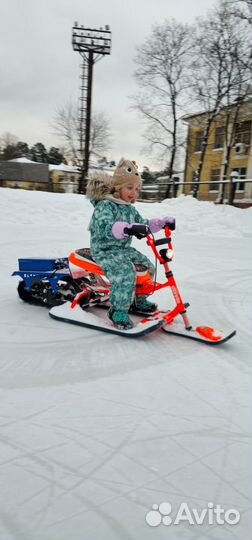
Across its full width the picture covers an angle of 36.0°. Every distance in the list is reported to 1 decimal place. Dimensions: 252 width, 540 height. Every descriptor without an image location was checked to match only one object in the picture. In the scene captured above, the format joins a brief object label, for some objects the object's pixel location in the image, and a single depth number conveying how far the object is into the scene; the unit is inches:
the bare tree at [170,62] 879.7
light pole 925.2
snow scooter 127.5
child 131.5
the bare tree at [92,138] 1504.7
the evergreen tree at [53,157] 2727.4
